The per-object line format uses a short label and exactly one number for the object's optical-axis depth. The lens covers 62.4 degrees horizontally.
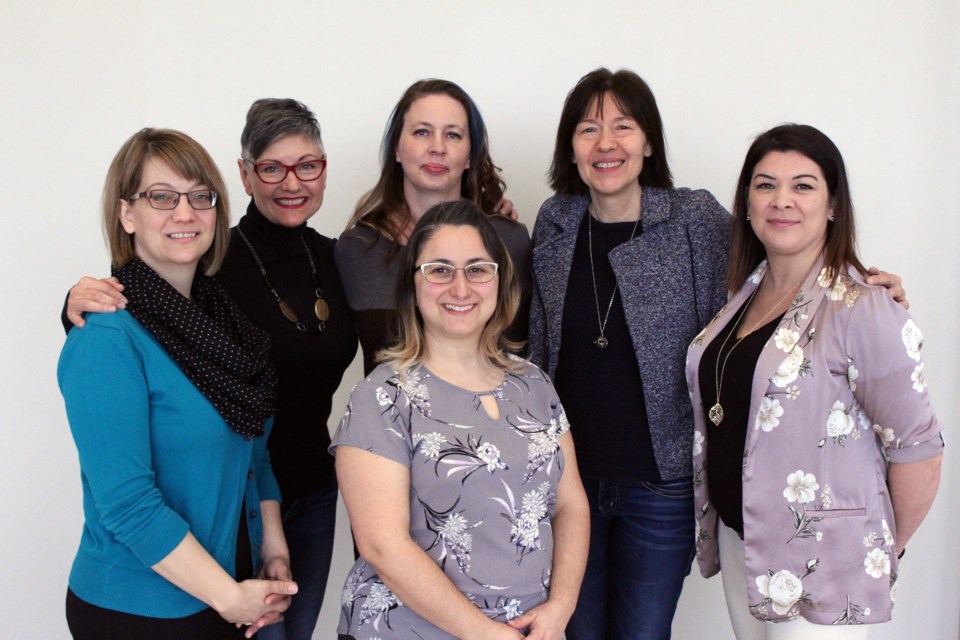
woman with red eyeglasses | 2.10
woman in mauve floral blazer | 1.70
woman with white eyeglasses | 1.57
